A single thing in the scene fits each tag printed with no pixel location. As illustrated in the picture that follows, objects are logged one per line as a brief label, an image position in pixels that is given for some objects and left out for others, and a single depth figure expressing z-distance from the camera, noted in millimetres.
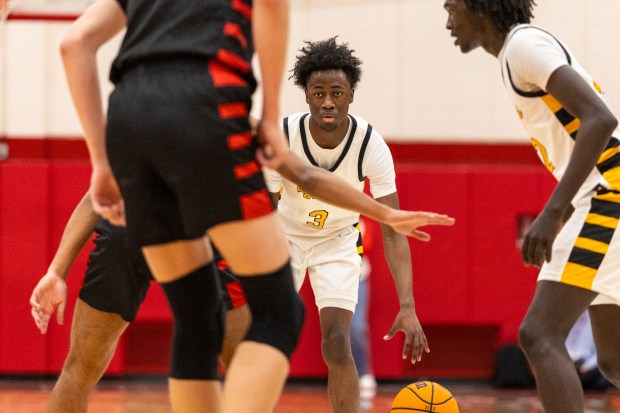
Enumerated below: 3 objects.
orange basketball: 9758
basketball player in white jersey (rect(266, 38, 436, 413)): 9875
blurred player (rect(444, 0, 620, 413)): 6793
